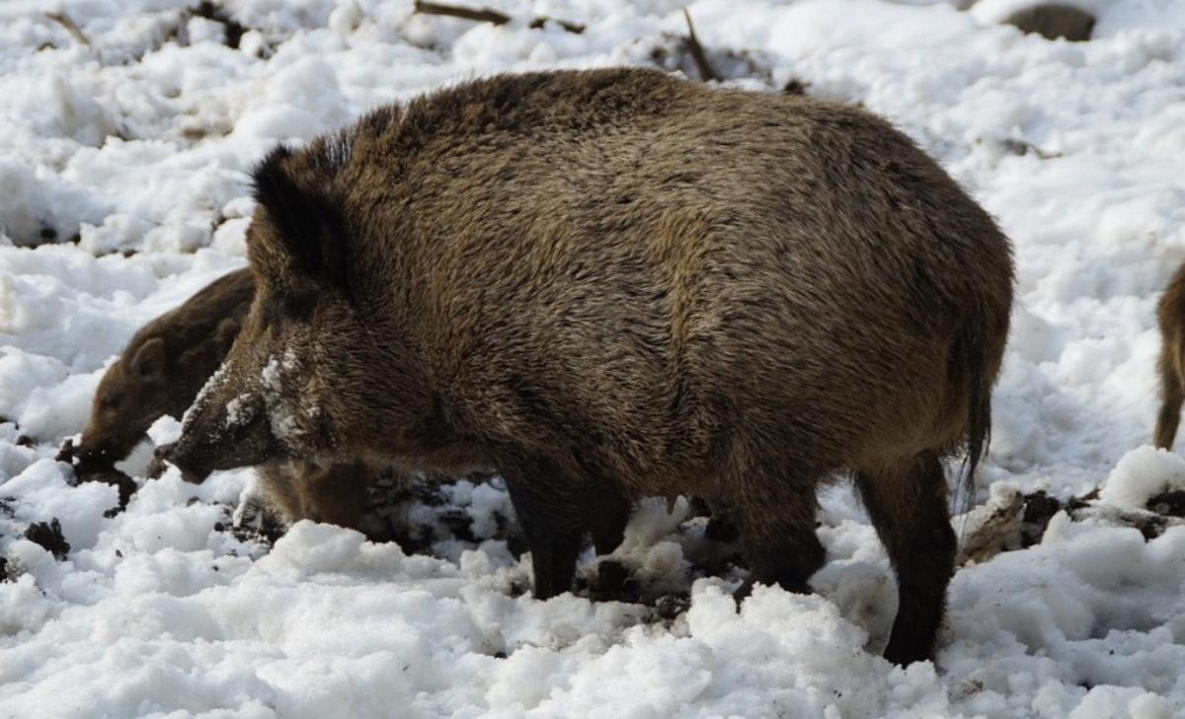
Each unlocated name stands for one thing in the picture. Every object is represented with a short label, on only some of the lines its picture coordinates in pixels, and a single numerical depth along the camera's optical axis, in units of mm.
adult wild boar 8125
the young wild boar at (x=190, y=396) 11258
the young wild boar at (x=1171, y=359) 12625
